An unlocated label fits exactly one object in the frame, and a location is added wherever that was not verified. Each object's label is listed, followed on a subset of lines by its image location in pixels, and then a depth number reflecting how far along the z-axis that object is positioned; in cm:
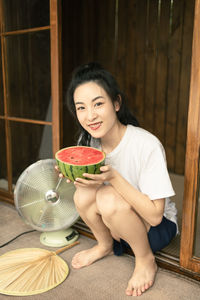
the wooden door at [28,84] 202
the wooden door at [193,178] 142
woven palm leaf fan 148
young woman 141
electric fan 178
